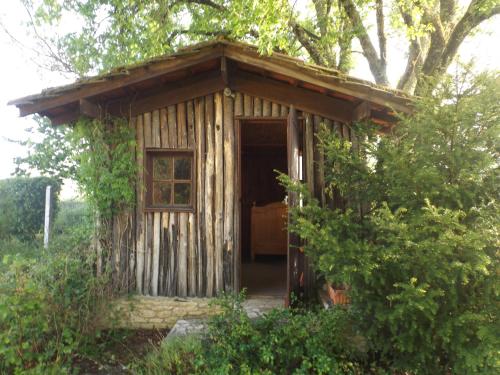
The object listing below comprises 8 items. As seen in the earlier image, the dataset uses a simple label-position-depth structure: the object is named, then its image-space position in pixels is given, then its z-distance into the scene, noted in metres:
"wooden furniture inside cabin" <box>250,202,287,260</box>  8.55
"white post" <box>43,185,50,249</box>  7.74
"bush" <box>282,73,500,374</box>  2.70
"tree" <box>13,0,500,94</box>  7.52
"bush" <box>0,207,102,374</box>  3.62
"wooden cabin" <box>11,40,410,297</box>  5.23
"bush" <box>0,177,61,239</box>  10.05
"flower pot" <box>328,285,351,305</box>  4.11
